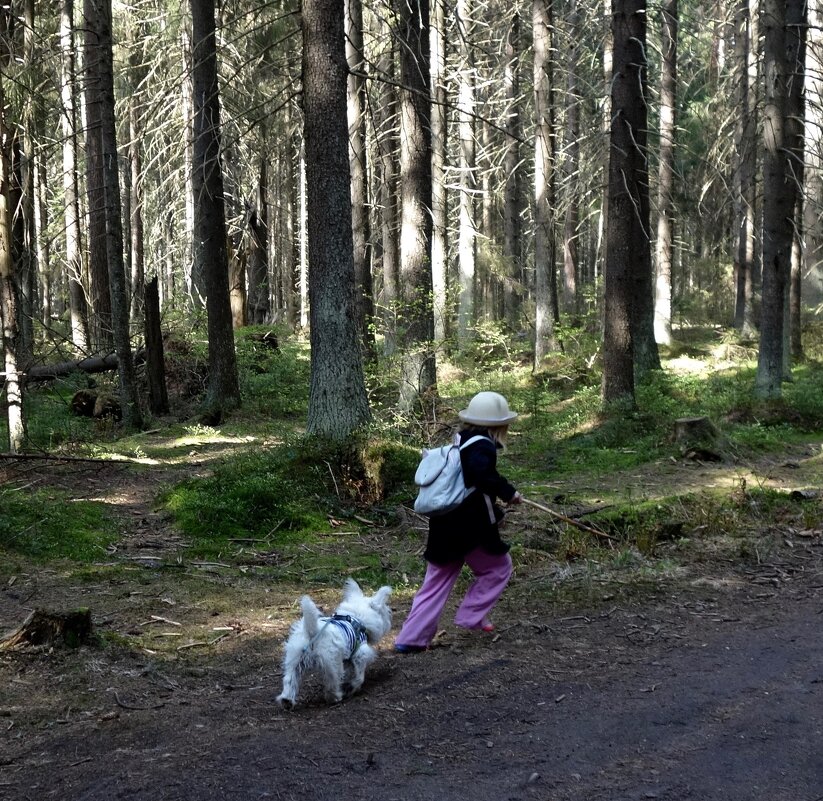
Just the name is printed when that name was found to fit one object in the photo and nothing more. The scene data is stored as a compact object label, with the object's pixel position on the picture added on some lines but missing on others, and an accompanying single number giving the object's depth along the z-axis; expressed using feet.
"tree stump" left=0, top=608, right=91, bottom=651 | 17.81
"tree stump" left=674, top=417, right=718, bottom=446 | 40.16
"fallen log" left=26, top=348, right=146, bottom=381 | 55.26
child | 18.90
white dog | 15.51
